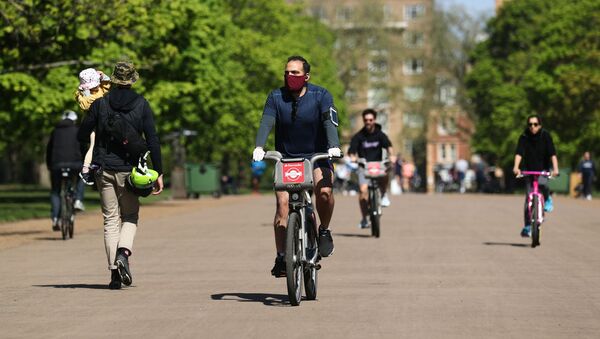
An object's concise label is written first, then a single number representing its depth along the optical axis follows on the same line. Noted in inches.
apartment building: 3501.5
